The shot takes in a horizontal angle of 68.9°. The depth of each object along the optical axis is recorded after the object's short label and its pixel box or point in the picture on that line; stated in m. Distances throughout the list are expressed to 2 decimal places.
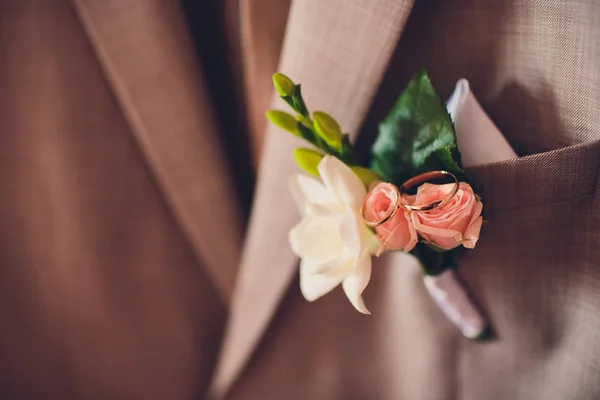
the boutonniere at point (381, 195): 0.31
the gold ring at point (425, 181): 0.30
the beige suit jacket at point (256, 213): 0.36
